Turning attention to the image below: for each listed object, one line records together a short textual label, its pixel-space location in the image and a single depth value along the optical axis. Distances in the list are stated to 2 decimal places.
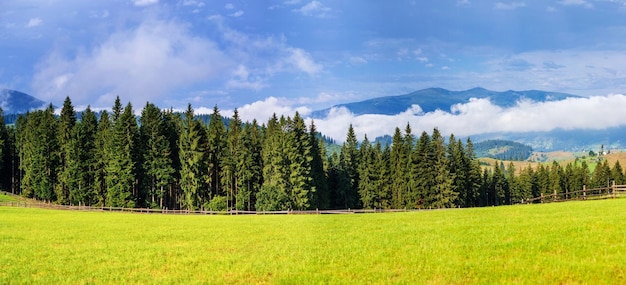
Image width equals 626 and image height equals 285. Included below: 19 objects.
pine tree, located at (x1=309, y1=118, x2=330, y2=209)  99.17
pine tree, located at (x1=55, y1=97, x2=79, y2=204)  92.12
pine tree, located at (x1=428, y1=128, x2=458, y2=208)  96.19
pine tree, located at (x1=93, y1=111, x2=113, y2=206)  88.19
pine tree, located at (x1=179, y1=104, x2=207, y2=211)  87.56
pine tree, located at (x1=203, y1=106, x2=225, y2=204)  94.81
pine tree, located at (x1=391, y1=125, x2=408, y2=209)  102.94
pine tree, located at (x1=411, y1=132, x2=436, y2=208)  97.94
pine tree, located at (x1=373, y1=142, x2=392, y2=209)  109.06
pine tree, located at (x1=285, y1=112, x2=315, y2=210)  90.00
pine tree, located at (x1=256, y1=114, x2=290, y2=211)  85.44
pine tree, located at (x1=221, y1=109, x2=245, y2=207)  94.69
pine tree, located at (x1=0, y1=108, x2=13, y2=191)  118.69
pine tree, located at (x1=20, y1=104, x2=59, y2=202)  96.75
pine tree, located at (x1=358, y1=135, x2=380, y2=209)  111.06
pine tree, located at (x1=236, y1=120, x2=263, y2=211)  94.12
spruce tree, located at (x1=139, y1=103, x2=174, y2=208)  88.19
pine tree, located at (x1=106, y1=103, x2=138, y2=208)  83.81
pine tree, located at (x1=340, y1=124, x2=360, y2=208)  114.81
